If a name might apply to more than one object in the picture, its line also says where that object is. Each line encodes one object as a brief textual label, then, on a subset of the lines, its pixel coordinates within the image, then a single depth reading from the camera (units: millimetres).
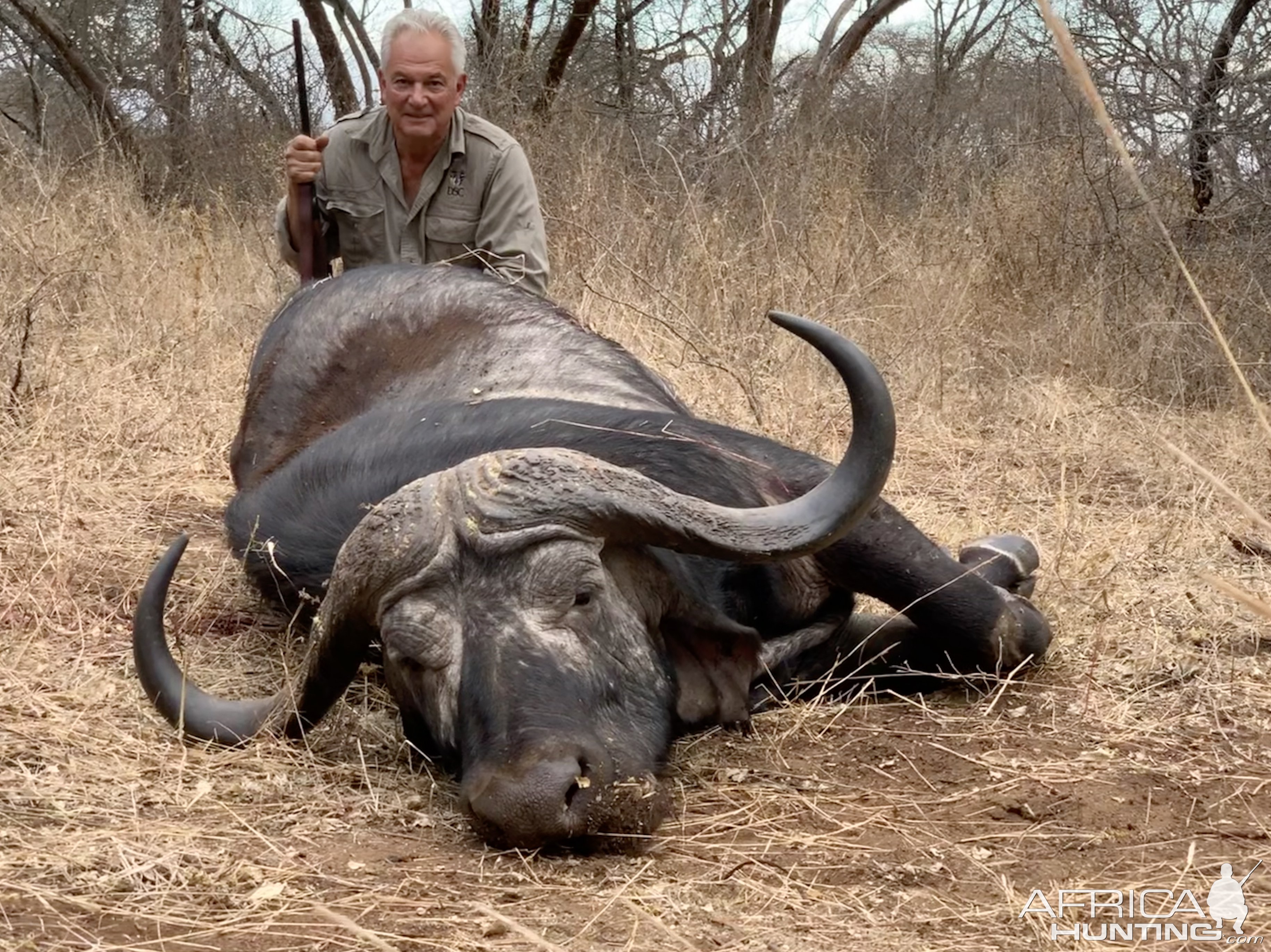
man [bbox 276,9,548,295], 6418
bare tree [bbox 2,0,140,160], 14094
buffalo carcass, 2980
